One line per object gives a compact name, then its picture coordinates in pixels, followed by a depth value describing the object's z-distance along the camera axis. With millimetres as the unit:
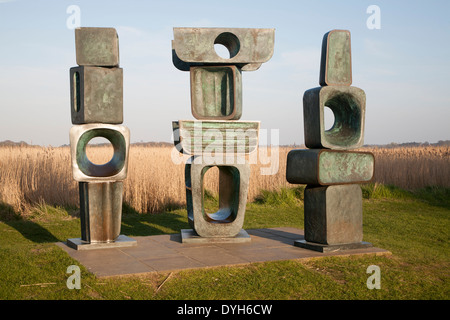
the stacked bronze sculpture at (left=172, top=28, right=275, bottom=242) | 5434
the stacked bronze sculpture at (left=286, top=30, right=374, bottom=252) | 5020
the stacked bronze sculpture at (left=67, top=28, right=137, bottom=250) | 5180
